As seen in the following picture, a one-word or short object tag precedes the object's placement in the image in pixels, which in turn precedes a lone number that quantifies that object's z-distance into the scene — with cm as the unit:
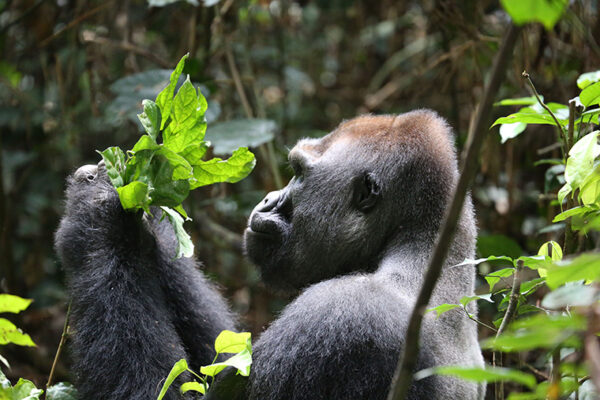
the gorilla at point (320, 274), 432
